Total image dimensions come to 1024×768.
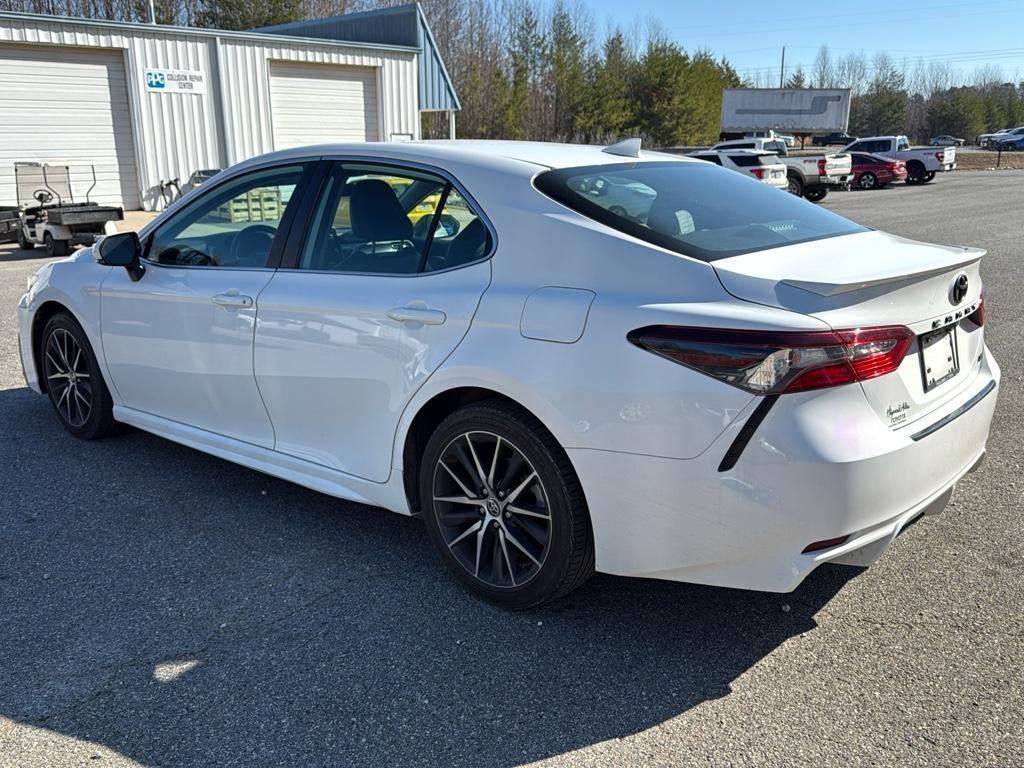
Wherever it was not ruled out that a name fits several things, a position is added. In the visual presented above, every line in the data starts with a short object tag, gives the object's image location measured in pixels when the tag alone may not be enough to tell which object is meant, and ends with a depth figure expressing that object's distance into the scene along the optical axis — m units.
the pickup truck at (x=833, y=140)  51.72
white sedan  2.65
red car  33.19
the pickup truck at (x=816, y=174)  27.53
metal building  19.81
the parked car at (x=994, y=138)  67.81
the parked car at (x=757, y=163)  24.91
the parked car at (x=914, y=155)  34.38
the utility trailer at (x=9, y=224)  15.38
